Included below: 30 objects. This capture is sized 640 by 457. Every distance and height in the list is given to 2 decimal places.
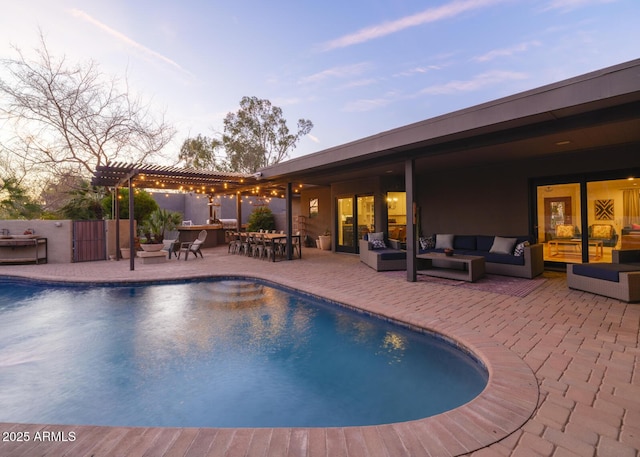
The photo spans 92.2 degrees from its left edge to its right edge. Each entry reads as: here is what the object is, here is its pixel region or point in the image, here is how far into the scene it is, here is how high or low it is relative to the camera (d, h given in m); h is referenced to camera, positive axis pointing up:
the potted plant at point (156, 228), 10.09 +0.12
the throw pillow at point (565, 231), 7.52 -0.12
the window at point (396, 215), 10.90 +0.48
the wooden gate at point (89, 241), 10.37 -0.29
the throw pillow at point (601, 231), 7.04 -0.14
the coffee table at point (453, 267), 6.32 -0.92
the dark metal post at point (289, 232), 10.11 -0.07
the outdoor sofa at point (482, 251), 6.66 -0.59
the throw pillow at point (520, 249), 6.74 -0.49
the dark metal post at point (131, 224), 8.62 +0.22
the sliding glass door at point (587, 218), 6.82 +0.18
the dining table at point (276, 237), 10.04 -0.23
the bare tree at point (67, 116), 12.84 +5.42
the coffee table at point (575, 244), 7.13 -0.45
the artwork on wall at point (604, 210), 6.98 +0.36
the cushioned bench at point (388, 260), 7.81 -0.80
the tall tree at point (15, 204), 10.99 +1.11
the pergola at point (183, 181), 8.58 +1.77
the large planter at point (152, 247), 9.96 -0.49
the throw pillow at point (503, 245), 7.13 -0.43
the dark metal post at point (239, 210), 14.46 +0.96
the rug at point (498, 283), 5.58 -1.13
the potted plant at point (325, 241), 13.16 -0.50
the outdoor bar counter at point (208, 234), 14.19 -0.13
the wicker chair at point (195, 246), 10.65 -0.53
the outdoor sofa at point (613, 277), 4.66 -0.84
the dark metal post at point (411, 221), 6.34 +0.15
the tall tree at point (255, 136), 24.06 +7.57
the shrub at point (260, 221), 14.45 +0.44
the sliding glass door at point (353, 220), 11.23 +0.35
